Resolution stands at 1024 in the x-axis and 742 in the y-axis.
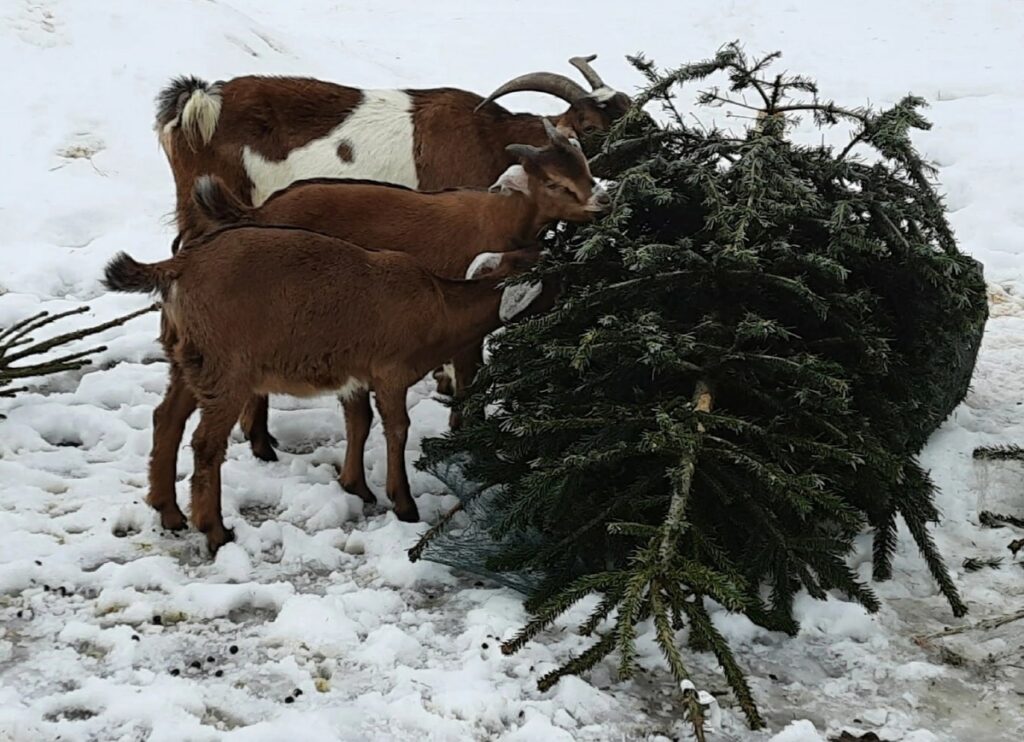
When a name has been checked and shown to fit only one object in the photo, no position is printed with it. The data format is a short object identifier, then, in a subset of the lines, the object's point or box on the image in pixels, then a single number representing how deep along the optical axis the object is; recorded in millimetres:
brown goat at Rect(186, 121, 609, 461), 5238
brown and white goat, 6176
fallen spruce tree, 3568
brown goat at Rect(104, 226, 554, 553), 4246
